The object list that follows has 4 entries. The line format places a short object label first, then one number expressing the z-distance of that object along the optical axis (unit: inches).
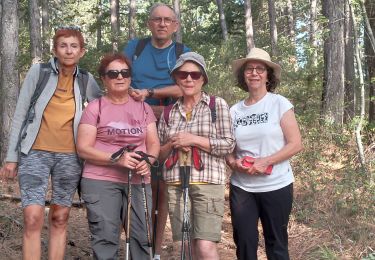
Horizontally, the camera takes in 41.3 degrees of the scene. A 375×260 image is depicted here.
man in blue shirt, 178.7
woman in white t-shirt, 153.1
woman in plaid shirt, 152.3
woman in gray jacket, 159.9
